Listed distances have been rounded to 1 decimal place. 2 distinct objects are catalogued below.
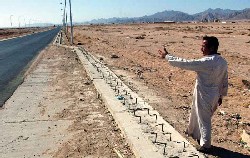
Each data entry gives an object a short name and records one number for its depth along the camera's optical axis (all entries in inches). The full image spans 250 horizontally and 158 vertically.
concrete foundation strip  212.2
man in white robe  201.9
